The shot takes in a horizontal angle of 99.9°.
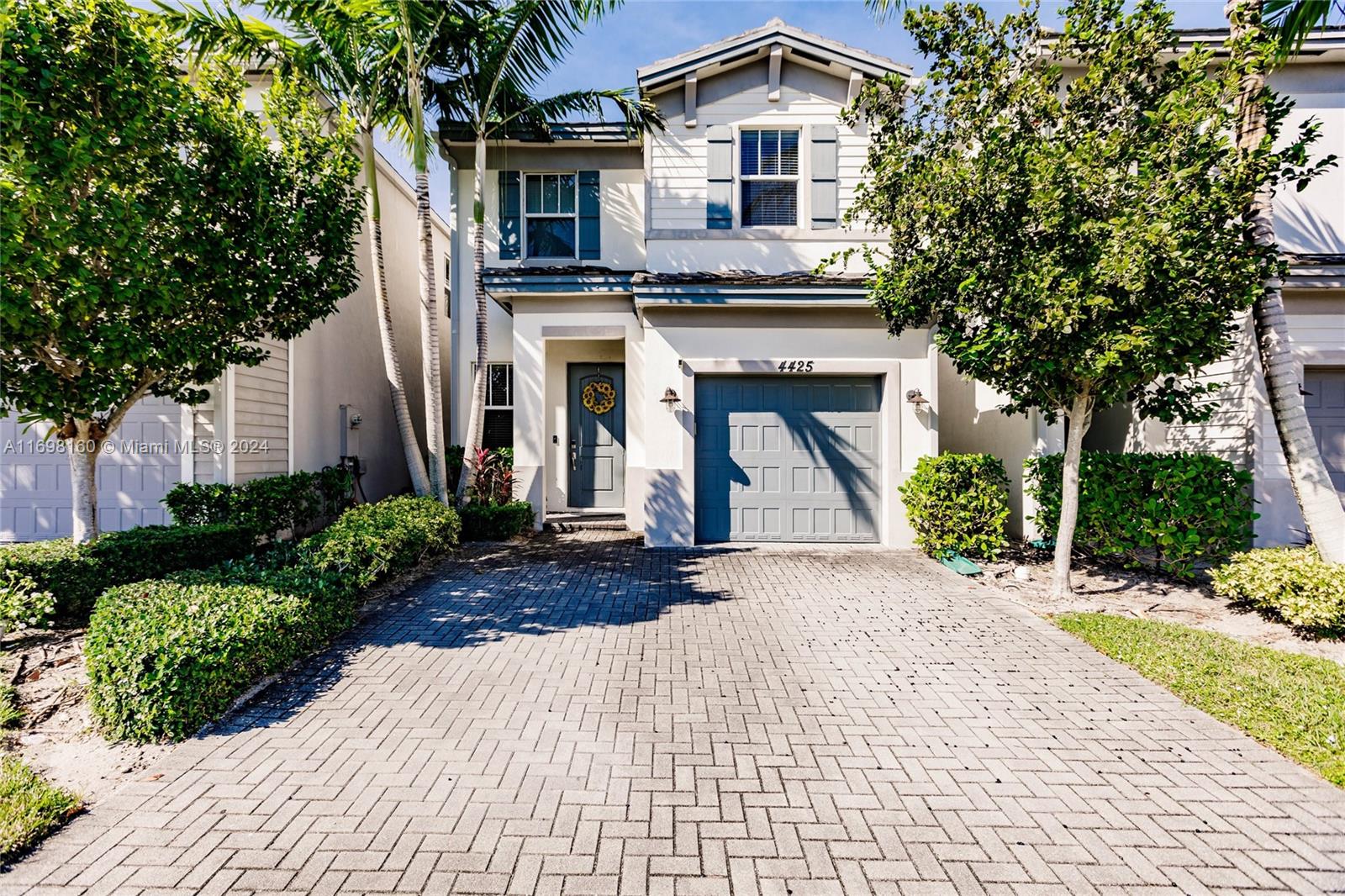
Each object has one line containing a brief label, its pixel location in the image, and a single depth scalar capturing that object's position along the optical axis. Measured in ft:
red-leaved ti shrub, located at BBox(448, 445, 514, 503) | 34.88
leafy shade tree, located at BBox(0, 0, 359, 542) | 13.83
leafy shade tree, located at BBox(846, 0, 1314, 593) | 16.80
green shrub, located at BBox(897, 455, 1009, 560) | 25.35
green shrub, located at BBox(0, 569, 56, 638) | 13.56
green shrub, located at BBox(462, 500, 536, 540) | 30.89
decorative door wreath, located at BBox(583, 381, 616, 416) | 37.76
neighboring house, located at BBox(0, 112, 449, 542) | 26.27
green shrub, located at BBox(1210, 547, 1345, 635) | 16.56
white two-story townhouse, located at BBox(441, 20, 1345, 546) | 27.86
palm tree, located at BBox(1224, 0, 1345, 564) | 18.39
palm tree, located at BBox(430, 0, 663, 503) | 27.89
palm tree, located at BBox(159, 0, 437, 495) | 22.71
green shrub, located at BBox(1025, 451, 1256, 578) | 21.04
